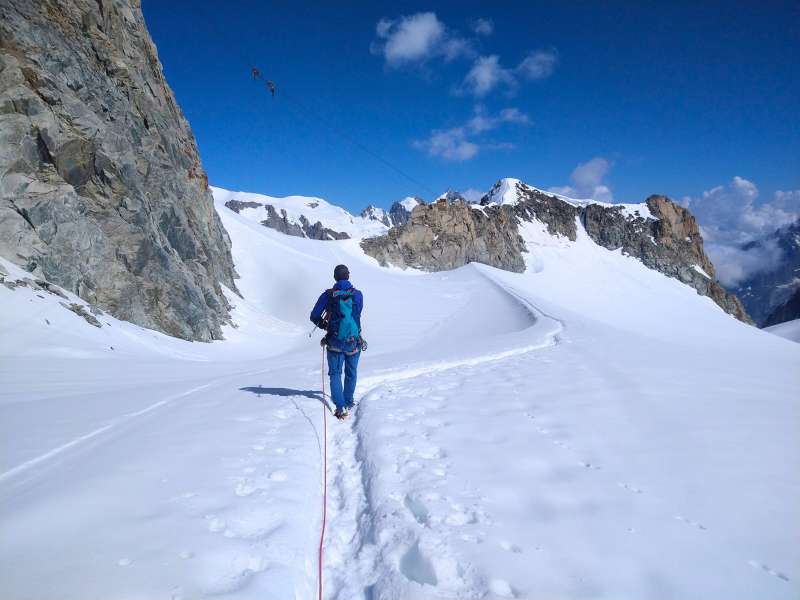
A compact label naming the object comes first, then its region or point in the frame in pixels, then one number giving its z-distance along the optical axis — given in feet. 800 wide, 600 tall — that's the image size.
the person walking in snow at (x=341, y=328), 20.27
